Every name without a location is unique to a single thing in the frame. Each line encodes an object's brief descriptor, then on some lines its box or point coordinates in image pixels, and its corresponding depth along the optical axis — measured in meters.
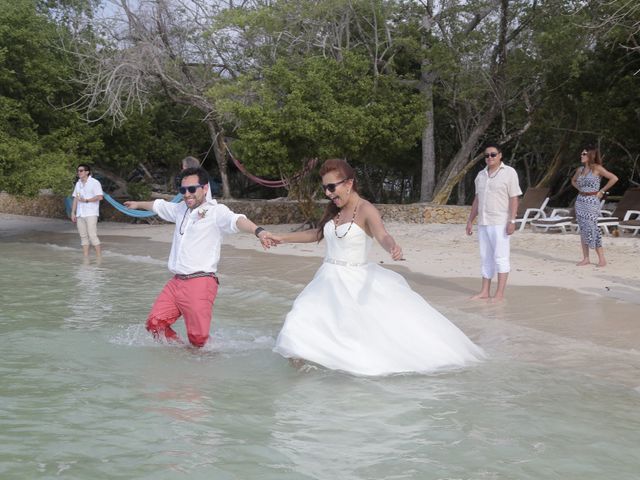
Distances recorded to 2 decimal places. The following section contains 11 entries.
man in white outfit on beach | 9.27
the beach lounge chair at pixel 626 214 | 16.23
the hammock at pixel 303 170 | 19.50
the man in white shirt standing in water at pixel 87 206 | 14.79
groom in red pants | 6.43
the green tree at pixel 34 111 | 18.16
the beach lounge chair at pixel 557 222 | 17.05
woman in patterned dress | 11.68
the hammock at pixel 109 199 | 12.44
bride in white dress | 5.80
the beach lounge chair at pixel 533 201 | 18.61
